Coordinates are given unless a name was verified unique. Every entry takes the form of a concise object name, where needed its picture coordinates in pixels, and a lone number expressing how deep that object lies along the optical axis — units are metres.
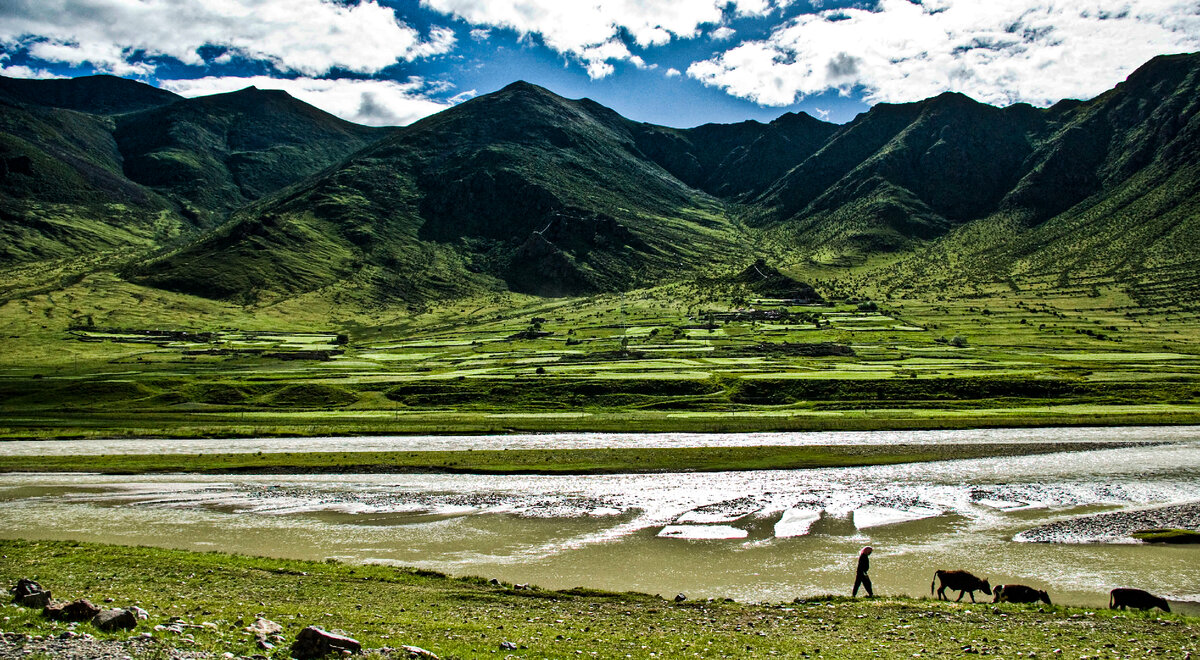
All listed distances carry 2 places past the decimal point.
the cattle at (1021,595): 25.53
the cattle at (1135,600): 24.34
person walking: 26.39
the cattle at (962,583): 26.28
